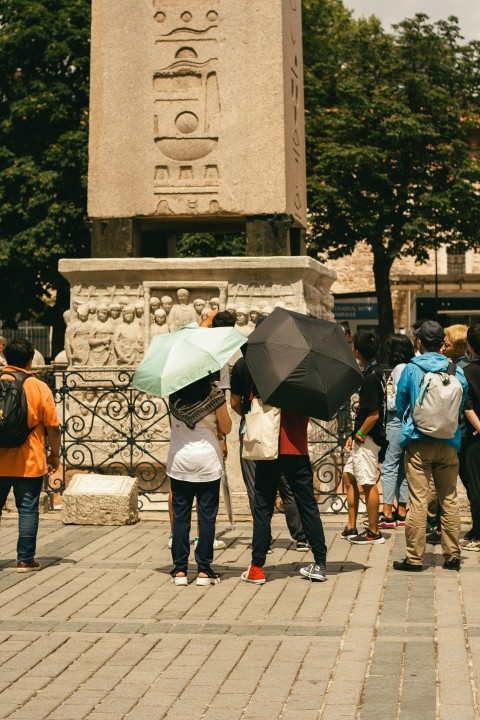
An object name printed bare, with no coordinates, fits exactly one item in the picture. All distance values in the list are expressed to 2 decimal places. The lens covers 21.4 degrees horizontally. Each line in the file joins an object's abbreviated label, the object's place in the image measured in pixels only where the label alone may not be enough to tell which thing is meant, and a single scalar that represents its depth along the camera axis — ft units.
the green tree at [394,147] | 117.19
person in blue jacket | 29.12
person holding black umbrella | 28.04
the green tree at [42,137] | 103.91
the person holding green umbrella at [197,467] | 28.19
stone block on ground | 37.09
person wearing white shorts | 32.63
